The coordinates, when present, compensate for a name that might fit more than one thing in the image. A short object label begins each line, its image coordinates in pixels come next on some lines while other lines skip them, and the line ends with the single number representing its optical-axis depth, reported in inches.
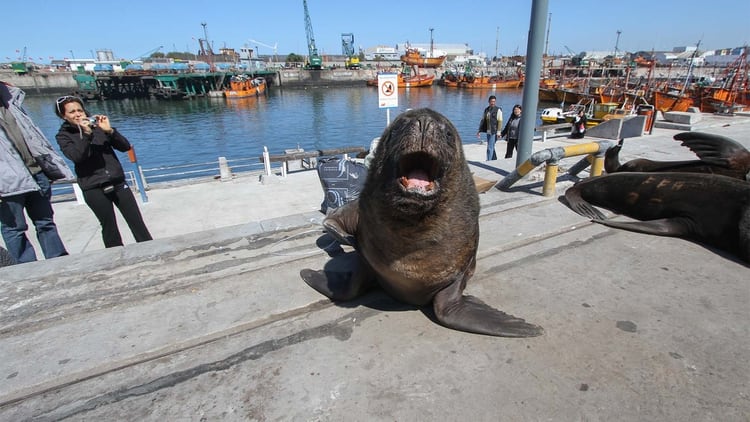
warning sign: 400.8
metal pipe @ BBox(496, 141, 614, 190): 187.9
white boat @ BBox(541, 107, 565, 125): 893.8
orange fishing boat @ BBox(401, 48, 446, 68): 3447.3
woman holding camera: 150.0
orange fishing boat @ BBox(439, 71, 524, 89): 2657.5
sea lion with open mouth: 85.0
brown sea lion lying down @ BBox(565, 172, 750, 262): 140.6
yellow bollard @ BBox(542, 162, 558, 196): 196.9
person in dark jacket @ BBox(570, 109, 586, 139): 564.0
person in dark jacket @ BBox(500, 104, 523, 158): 434.0
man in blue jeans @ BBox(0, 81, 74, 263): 145.9
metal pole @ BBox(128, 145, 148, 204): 337.7
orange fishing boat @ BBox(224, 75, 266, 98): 2266.2
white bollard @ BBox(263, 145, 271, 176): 417.7
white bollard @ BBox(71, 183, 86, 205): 339.1
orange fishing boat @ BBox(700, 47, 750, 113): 944.5
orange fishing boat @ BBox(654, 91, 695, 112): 1039.6
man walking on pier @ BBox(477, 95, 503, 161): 430.3
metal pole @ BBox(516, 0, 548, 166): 228.4
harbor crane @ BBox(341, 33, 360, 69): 4660.4
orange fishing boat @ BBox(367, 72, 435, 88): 2738.7
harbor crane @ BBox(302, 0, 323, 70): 3540.8
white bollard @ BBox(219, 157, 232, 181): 428.4
